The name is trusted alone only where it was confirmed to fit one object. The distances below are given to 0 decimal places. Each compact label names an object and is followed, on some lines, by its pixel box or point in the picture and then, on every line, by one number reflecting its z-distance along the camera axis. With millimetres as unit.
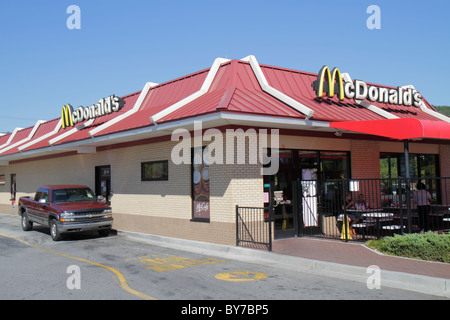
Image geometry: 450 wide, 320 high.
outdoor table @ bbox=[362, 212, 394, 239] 12397
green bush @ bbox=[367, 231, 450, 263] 8988
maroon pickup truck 14344
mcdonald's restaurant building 12188
